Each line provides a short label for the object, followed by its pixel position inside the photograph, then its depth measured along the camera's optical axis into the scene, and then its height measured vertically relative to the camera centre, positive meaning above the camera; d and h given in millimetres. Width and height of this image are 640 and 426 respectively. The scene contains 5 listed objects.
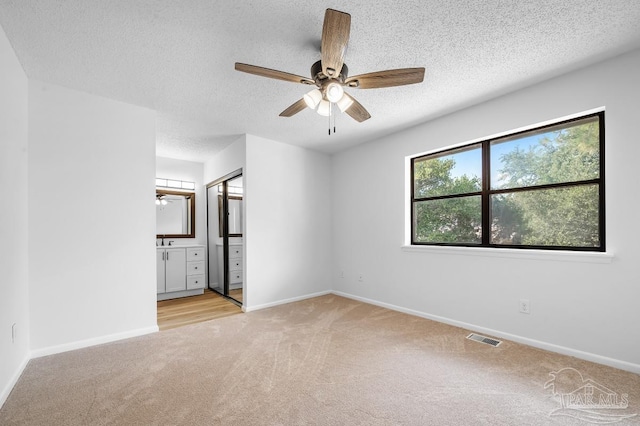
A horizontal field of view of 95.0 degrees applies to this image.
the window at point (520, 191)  2551 +216
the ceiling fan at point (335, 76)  1578 +911
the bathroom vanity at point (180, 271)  4695 -971
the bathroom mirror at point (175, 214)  5207 -25
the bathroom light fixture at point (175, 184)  5205 +530
